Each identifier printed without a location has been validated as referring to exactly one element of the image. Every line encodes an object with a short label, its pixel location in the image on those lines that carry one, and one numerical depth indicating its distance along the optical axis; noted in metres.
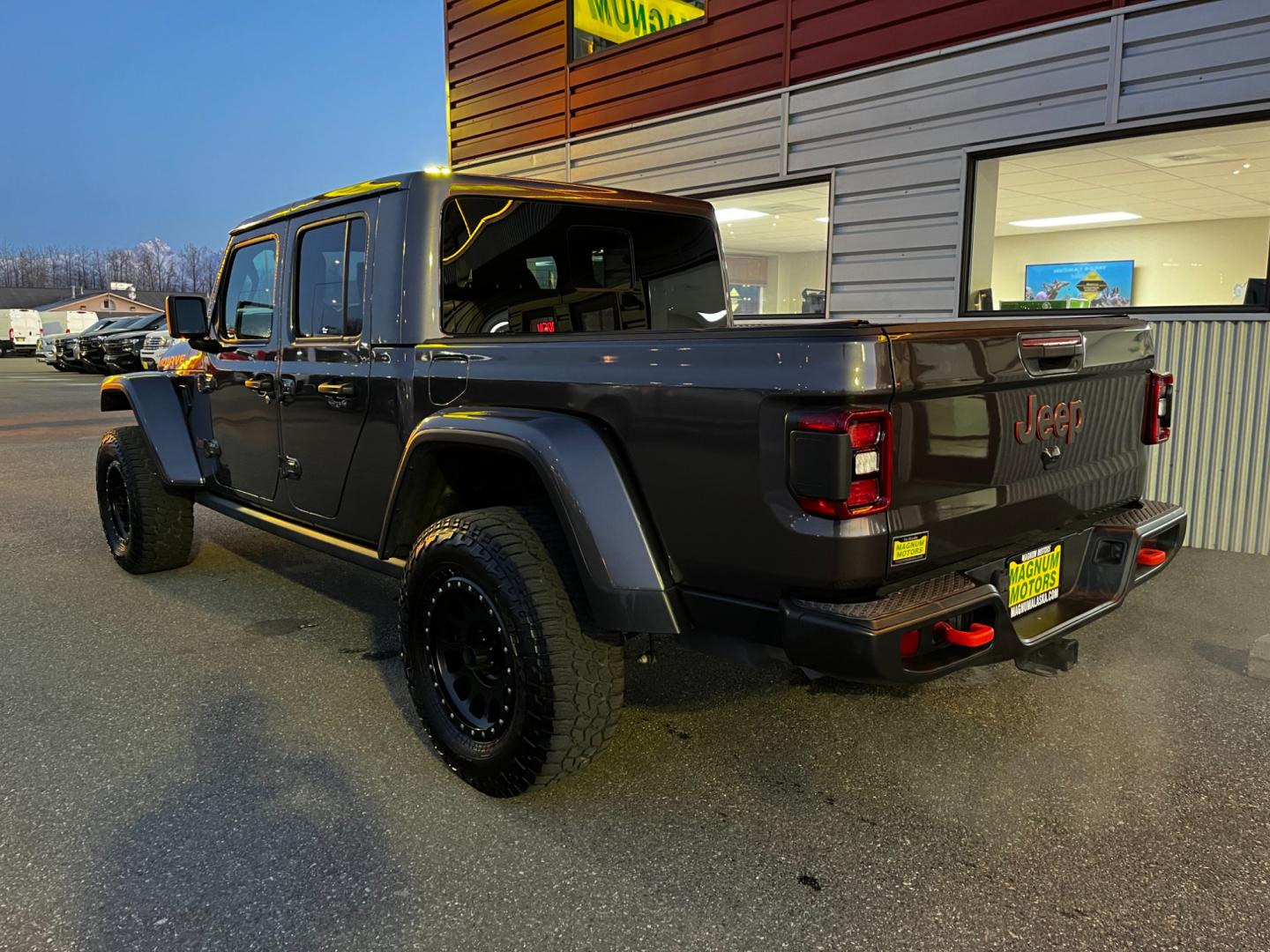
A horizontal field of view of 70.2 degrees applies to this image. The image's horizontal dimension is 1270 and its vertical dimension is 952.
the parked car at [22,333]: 42.78
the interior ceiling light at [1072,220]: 6.80
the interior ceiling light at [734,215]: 8.20
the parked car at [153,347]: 18.70
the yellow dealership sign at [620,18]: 9.19
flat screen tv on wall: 6.66
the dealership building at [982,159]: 5.50
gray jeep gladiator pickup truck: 2.19
